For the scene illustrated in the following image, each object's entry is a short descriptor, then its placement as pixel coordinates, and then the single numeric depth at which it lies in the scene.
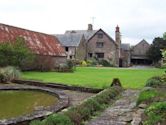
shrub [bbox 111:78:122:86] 13.86
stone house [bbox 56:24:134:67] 44.28
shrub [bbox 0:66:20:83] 15.65
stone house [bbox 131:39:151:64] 57.93
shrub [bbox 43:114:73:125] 5.35
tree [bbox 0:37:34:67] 20.17
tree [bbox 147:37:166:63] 50.42
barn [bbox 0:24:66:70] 24.94
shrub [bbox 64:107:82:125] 6.09
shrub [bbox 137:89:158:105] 7.95
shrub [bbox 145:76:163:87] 12.60
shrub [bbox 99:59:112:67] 44.83
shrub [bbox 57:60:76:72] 26.59
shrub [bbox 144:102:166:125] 5.28
